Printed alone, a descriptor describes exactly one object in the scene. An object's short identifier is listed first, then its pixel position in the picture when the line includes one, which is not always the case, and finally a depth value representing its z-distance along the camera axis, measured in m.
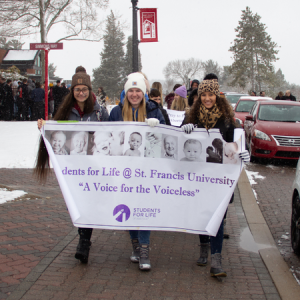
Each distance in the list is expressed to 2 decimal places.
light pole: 11.00
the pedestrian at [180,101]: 8.21
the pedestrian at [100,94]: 22.73
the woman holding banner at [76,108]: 4.43
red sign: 11.38
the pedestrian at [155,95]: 7.08
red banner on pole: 12.12
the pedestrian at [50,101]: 19.37
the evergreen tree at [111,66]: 72.56
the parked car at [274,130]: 10.74
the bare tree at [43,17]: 27.00
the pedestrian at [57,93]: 19.30
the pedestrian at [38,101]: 19.31
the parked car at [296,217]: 4.57
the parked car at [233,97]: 27.41
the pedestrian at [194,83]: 9.92
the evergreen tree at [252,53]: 64.50
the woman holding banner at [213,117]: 4.02
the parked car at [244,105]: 17.83
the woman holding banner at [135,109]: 4.32
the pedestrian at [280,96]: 22.69
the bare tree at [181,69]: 117.19
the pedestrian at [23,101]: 19.78
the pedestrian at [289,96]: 22.22
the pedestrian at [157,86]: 7.56
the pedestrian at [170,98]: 9.59
